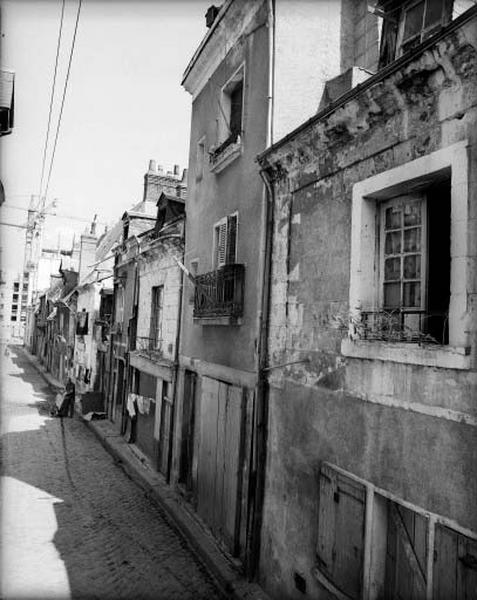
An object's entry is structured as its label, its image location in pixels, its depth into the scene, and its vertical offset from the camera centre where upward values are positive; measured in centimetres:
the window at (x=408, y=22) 566 +386
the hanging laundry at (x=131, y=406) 1534 -276
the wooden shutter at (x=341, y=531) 512 -229
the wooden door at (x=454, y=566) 386 -195
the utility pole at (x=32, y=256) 6053 +823
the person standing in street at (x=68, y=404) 2130 -390
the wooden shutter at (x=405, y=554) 442 -214
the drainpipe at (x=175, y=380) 1161 -144
